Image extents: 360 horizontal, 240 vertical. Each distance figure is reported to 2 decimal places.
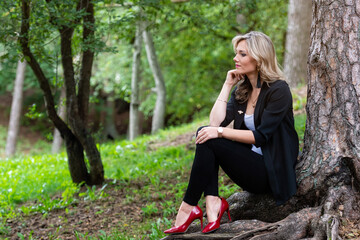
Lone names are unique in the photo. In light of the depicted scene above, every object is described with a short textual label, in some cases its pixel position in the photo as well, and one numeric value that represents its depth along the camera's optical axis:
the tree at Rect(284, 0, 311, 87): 10.47
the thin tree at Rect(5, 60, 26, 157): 18.34
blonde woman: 3.40
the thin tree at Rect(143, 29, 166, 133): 14.30
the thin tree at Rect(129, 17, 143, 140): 14.48
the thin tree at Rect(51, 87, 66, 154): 17.92
